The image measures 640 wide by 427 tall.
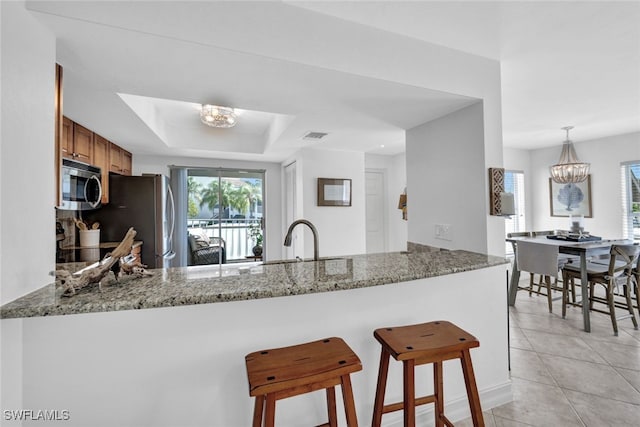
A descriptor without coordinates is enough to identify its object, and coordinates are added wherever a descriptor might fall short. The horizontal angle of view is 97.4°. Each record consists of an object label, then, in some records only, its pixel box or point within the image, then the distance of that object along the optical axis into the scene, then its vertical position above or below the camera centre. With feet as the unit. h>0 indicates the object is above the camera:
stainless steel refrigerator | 10.80 +0.28
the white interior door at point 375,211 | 16.72 +0.38
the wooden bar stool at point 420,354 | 4.03 -2.03
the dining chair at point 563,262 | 10.98 -1.87
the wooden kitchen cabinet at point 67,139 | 7.77 +2.32
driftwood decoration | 3.37 -0.66
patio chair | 14.11 -1.44
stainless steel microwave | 7.79 +1.06
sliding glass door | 14.28 +0.27
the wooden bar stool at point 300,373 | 3.30 -1.91
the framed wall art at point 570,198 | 15.14 +0.93
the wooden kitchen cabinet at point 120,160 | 10.96 +2.55
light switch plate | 7.26 -0.40
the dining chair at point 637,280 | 10.08 -2.48
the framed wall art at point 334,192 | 12.35 +1.18
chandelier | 12.72 +2.03
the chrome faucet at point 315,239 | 5.63 -0.42
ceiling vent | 9.57 +2.90
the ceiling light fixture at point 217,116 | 9.62 +3.59
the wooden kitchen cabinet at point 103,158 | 9.57 +2.23
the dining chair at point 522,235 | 12.92 -0.94
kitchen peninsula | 3.45 -1.63
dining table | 9.43 -1.22
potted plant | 15.47 -1.01
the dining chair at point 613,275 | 9.35 -2.14
